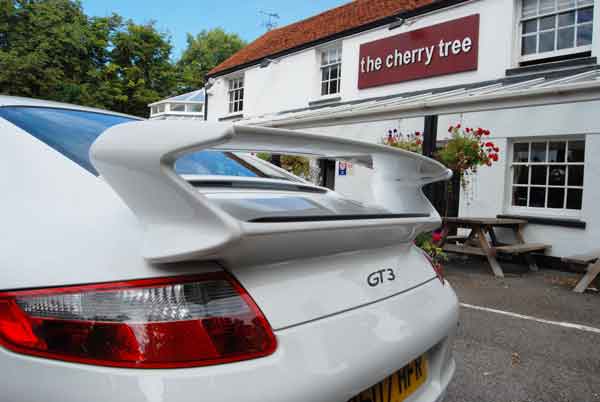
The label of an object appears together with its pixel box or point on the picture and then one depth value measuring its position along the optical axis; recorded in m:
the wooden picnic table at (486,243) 6.39
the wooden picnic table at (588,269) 5.43
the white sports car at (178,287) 0.97
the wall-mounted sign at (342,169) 11.35
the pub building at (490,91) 7.14
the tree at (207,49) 45.67
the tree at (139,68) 30.11
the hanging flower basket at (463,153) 7.04
